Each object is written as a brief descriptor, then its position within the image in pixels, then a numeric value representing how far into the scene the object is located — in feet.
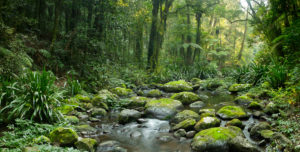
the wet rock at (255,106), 21.29
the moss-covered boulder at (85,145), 12.22
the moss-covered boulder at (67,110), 18.33
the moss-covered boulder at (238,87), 29.78
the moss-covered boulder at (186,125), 16.70
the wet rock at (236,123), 16.74
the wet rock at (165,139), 15.46
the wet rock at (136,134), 16.41
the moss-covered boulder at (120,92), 30.17
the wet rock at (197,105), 24.59
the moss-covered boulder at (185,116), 18.81
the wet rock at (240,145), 12.49
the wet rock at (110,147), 13.30
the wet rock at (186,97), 26.37
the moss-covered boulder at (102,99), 22.96
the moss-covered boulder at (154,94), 31.14
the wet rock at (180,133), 15.90
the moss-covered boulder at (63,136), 12.10
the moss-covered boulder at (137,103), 24.45
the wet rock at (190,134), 15.57
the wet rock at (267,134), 13.57
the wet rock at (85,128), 15.62
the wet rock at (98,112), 20.26
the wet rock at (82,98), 23.53
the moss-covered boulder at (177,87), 35.55
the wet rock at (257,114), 19.10
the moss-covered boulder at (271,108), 18.24
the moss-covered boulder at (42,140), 10.83
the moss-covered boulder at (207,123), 16.35
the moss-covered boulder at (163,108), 20.77
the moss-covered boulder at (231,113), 18.95
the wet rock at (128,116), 19.09
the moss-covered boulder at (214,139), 13.17
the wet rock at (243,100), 24.66
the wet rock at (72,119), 16.25
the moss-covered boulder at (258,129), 14.75
